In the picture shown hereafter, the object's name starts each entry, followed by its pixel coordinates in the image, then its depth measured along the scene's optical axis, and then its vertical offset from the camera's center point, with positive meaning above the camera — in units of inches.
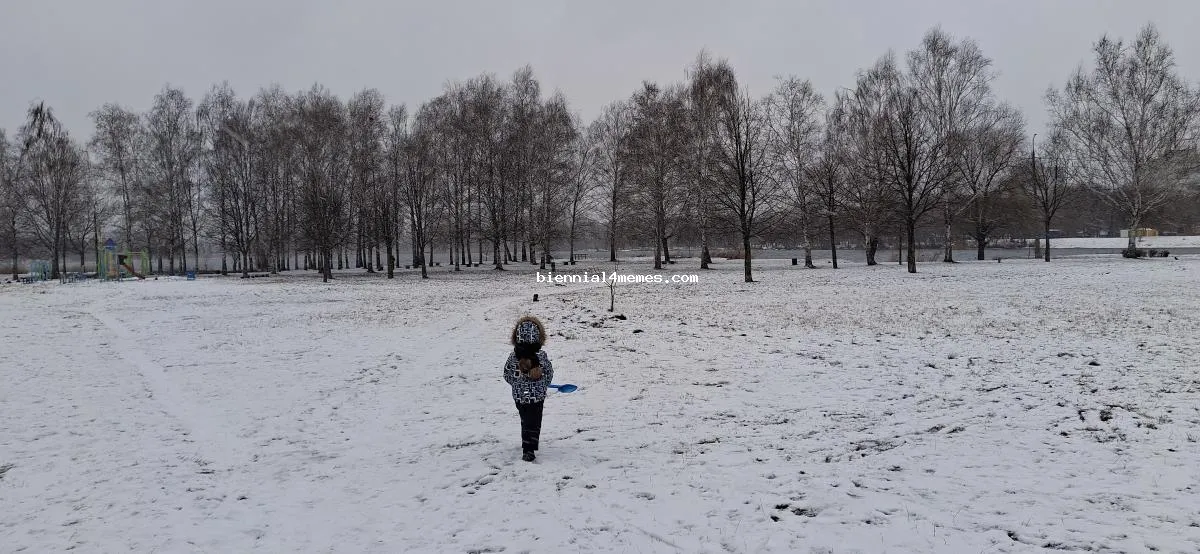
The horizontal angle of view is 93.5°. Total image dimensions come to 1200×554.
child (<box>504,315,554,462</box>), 235.8 -46.2
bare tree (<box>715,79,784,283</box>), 1092.0 +197.5
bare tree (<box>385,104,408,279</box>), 1593.3 +295.8
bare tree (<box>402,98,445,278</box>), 1641.2 +282.9
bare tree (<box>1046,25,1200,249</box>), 1327.5 +309.2
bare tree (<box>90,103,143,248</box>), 1769.2 +376.3
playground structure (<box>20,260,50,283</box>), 1635.1 +2.4
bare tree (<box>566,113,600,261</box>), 1900.8 +278.4
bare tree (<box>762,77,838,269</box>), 1508.4 +294.4
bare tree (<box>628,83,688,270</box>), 1489.9 +283.1
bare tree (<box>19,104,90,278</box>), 1702.8 +295.5
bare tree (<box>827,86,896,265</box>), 1492.4 +247.1
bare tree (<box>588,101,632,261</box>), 1782.4 +327.9
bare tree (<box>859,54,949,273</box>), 1242.6 +270.4
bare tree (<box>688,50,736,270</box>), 1402.6 +357.9
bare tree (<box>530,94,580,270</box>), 1688.0 +289.7
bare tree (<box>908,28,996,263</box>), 1433.3 +425.2
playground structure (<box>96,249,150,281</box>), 1598.2 +13.4
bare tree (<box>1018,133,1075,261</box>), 1498.5 +208.8
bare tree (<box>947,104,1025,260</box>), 1530.5 +271.8
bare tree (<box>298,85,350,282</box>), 1524.4 +258.1
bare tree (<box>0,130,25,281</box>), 1740.9 +224.2
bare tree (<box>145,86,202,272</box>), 1819.6 +351.2
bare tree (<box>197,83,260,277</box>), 1871.3 +363.1
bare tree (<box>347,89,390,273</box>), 1561.3 +301.6
